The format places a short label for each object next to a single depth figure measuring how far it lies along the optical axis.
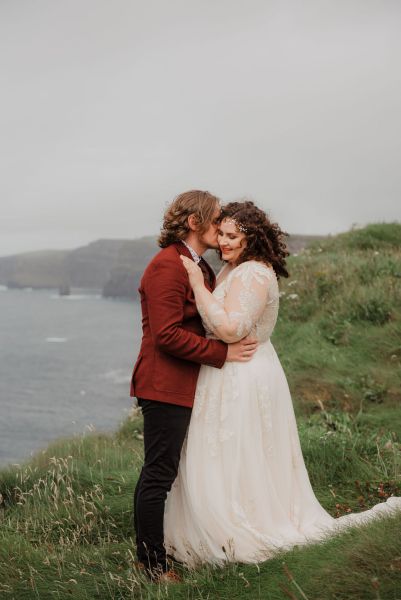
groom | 4.59
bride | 4.70
